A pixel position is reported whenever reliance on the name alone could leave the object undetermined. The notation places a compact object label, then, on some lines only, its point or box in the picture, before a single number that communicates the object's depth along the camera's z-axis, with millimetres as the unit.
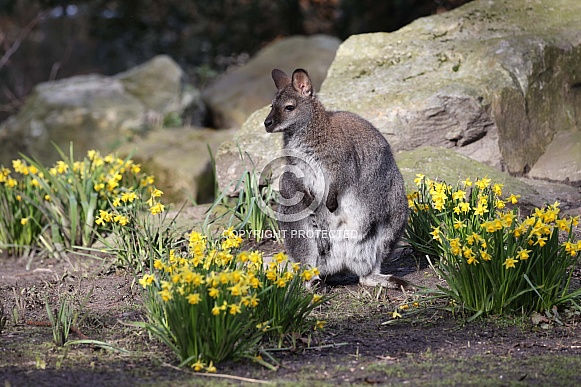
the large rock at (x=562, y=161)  14883
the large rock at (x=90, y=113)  22984
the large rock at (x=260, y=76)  24406
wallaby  10617
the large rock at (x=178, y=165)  19083
